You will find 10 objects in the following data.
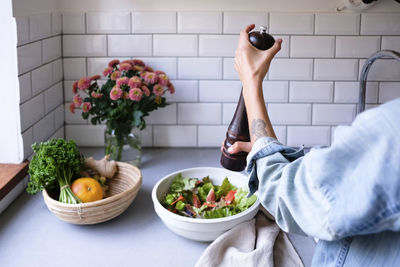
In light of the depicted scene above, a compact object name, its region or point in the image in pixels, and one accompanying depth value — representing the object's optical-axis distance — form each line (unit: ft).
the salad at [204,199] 4.13
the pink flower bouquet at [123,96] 5.10
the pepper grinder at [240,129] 3.27
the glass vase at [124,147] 5.37
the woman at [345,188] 1.94
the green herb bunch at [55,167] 4.17
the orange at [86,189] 4.23
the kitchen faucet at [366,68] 4.96
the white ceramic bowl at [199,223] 3.84
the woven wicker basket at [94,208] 3.99
